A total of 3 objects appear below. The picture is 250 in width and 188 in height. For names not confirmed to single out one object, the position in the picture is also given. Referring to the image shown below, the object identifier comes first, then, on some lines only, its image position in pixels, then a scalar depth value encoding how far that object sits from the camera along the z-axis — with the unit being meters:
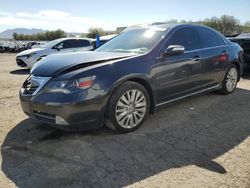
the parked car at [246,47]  6.33
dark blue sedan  2.60
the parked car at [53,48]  8.09
